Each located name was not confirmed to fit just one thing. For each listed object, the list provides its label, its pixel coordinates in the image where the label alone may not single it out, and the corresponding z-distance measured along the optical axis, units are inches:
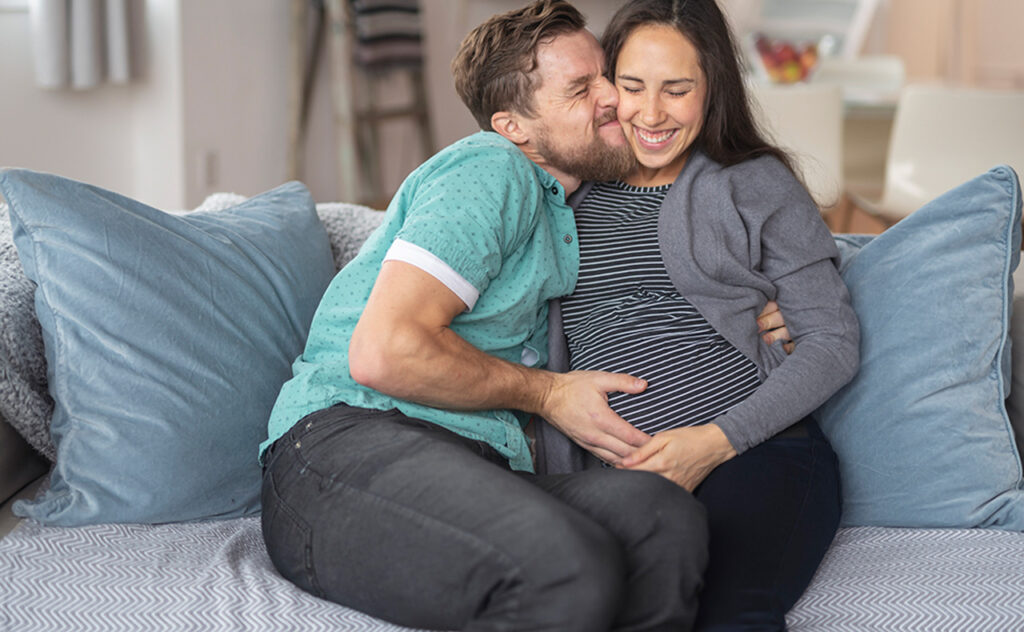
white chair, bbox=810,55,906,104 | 185.9
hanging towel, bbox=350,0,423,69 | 166.4
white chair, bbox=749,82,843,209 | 142.2
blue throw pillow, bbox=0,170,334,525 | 51.9
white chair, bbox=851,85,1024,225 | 147.0
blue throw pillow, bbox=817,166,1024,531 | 55.8
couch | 46.7
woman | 52.7
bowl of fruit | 162.2
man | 40.7
